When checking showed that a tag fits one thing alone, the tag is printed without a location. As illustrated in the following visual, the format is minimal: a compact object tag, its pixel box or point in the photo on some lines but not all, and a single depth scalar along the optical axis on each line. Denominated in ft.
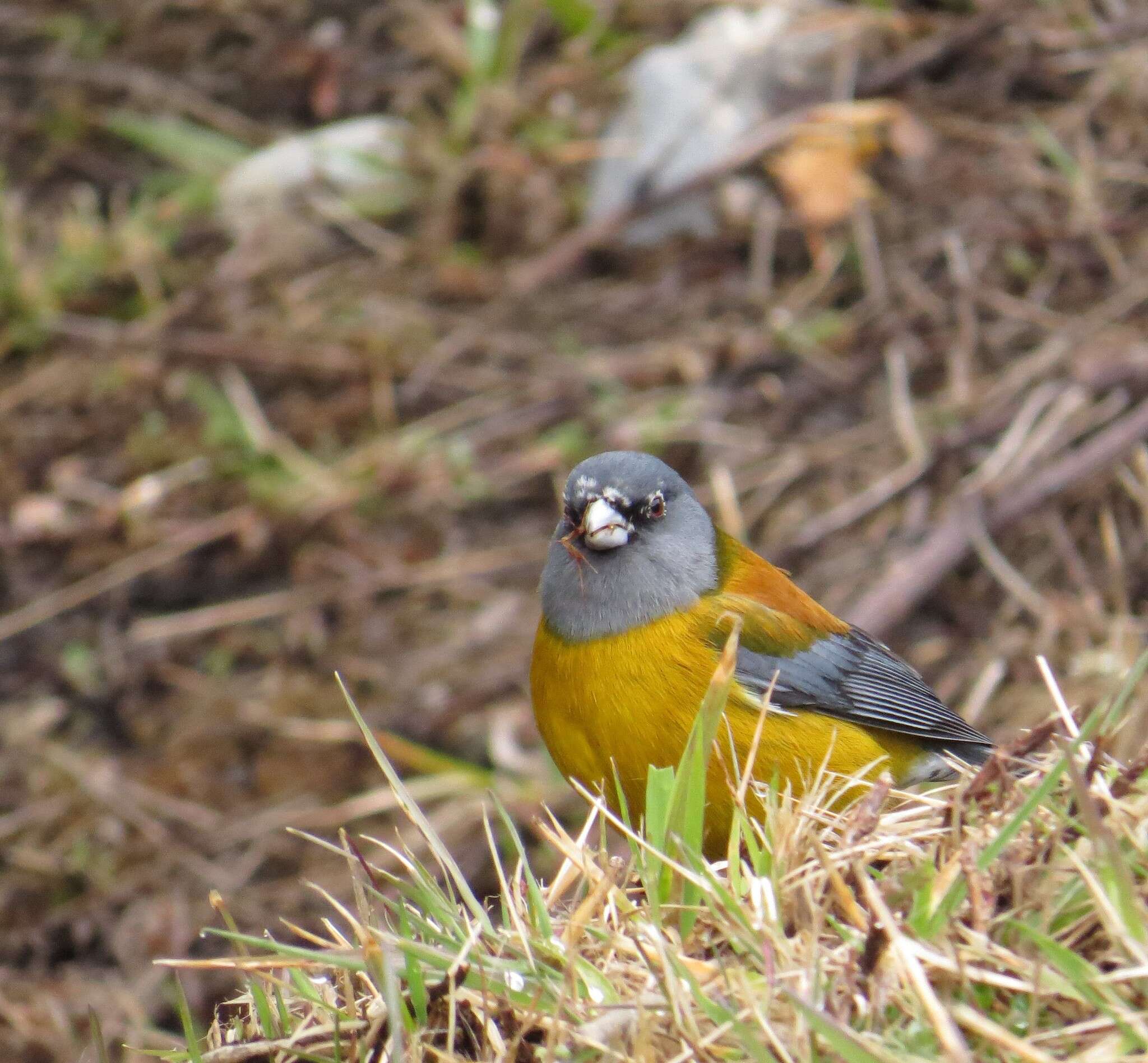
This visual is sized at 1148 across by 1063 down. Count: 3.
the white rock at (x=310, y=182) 44.42
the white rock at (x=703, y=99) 43.60
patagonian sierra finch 22.07
